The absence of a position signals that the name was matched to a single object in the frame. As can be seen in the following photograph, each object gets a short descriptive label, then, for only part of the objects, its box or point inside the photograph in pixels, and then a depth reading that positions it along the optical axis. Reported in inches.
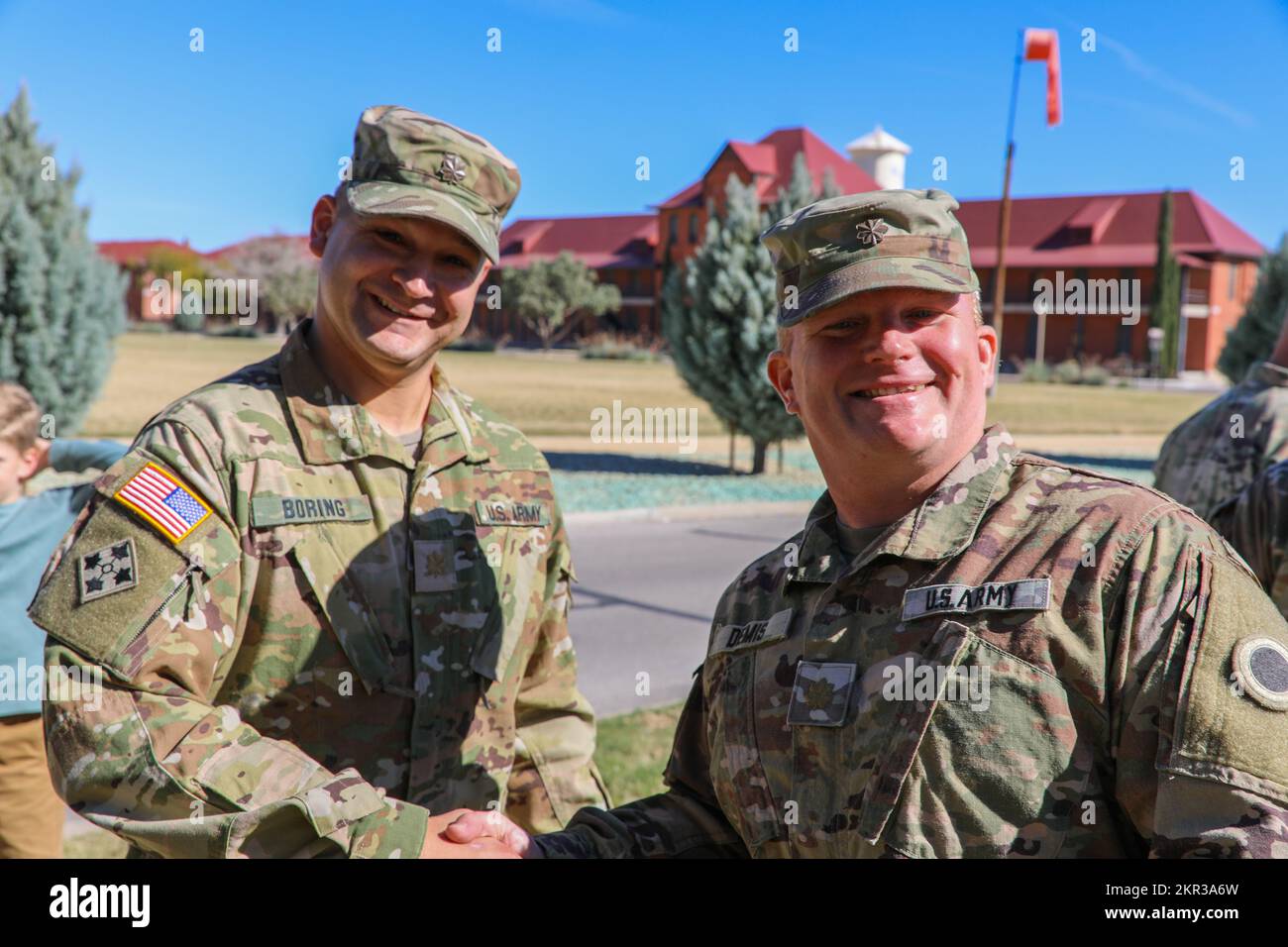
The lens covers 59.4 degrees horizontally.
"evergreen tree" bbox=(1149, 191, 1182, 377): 2113.7
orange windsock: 718.5
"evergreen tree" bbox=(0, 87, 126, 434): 559.2
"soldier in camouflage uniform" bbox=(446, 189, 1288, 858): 67.9
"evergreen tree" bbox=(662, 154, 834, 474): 661.3
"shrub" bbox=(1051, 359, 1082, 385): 1962.4
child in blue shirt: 138.7
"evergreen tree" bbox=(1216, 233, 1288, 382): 861.8
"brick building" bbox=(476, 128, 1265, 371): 2155.5
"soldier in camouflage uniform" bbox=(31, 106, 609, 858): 84.9
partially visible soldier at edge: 164.4
